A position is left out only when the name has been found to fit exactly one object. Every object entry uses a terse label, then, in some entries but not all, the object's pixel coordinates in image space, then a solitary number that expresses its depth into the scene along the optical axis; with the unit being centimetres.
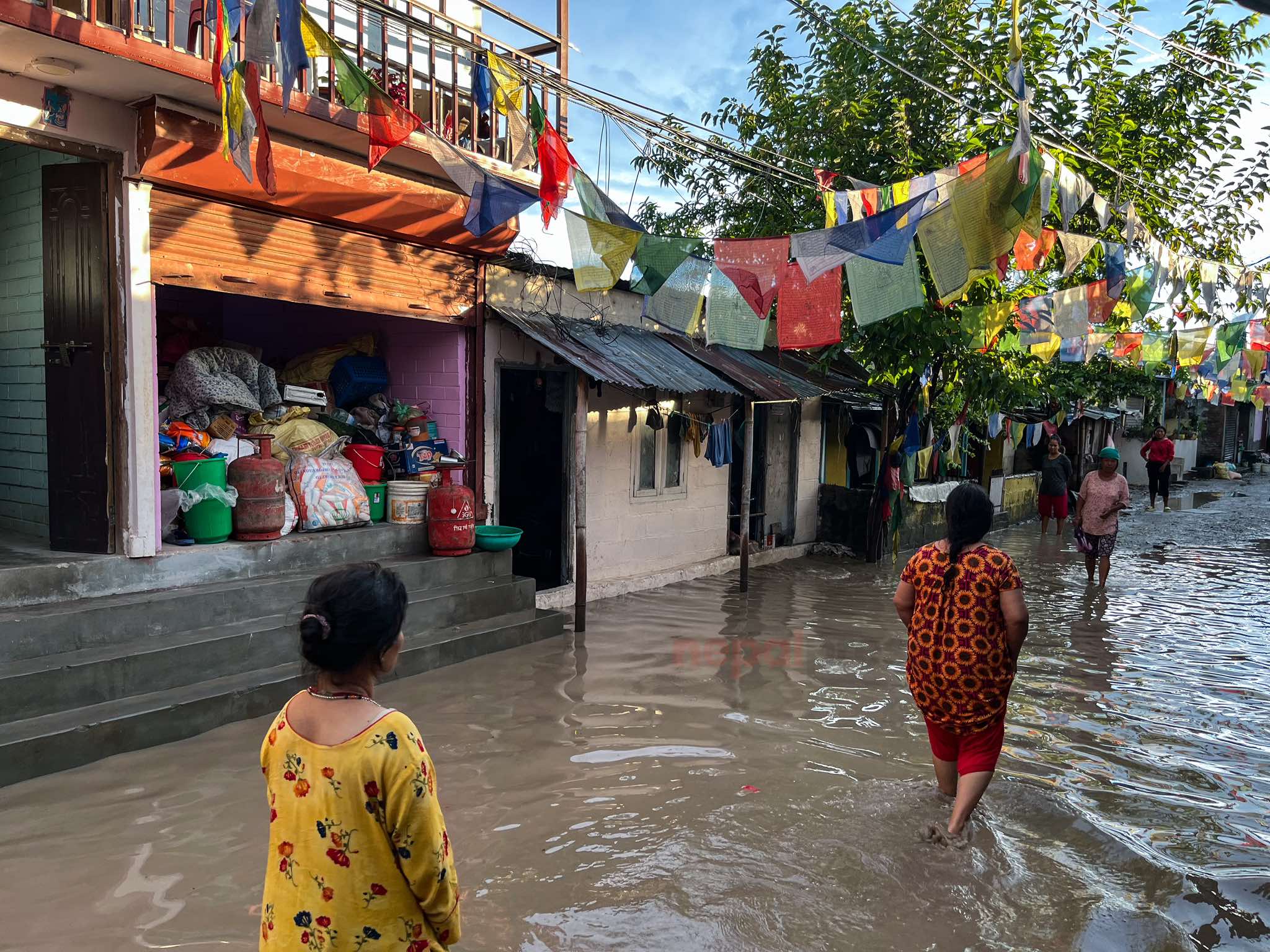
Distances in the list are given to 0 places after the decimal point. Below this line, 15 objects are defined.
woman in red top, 2112
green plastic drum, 670
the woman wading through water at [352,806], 194
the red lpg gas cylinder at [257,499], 696
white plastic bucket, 848
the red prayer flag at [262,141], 504
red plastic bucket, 852
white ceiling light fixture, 550
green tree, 1135
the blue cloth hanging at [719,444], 1151
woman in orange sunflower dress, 410
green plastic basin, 851
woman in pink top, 1073
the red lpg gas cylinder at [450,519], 826
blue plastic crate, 902
